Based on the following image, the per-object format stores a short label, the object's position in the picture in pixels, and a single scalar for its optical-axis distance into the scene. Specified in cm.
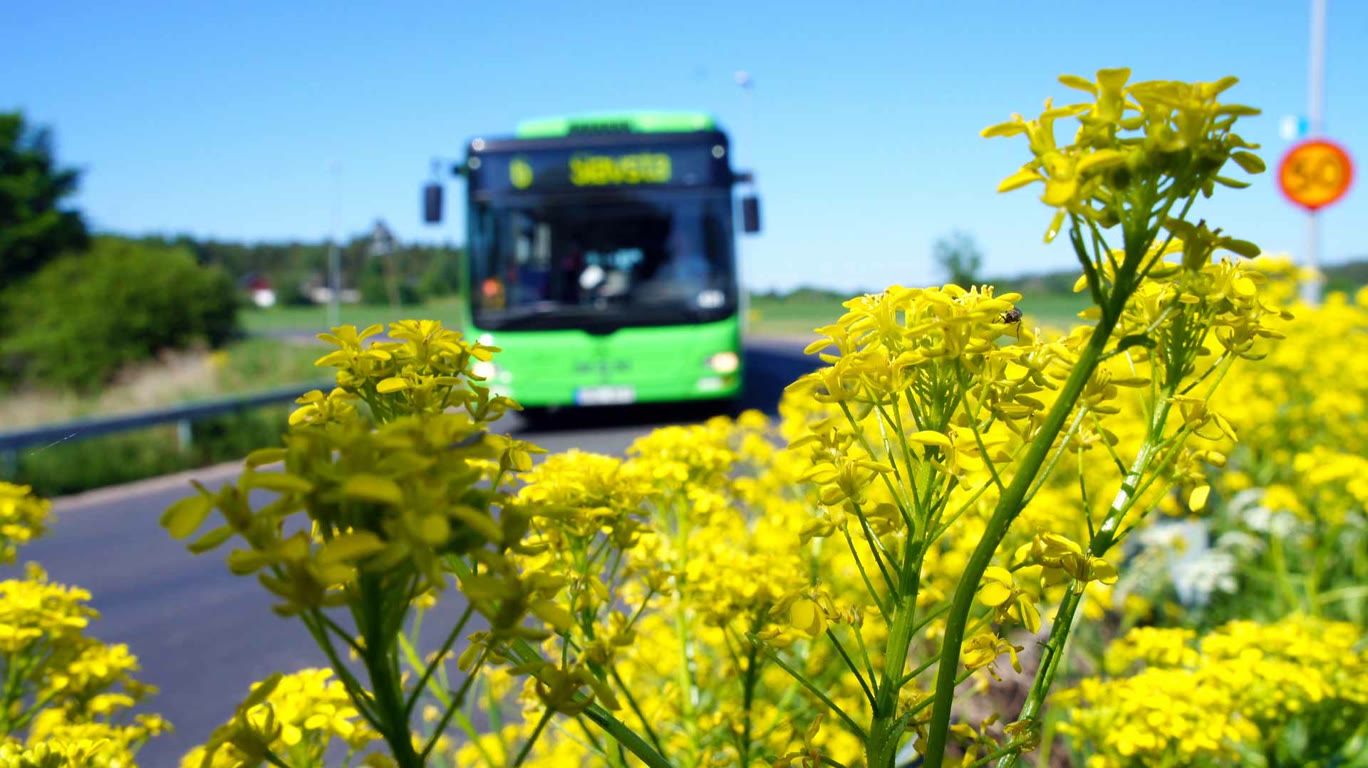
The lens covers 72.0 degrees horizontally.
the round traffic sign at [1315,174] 736
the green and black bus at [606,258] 964
